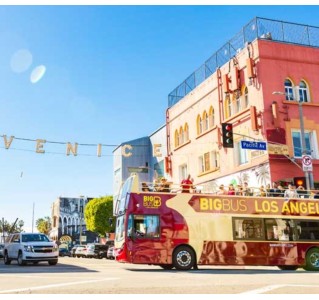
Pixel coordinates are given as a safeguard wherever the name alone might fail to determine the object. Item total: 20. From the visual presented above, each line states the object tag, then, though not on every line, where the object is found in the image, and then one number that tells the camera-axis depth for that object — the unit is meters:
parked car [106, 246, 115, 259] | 36.75
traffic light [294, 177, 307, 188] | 21.47
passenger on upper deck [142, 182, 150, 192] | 17.38
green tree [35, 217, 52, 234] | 116.64
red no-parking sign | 20.42
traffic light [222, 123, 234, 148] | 20.72
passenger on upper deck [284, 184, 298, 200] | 18.92
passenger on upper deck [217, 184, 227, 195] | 18.79
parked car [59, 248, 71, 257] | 55.62
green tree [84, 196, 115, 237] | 64.81
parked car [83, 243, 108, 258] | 41.26
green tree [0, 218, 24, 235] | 111.66
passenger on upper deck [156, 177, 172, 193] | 17.45
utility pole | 20.71
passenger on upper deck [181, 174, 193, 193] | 19.40
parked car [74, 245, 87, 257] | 44.45
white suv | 20.23
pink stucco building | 24.47
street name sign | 21.00
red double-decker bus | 16.72
